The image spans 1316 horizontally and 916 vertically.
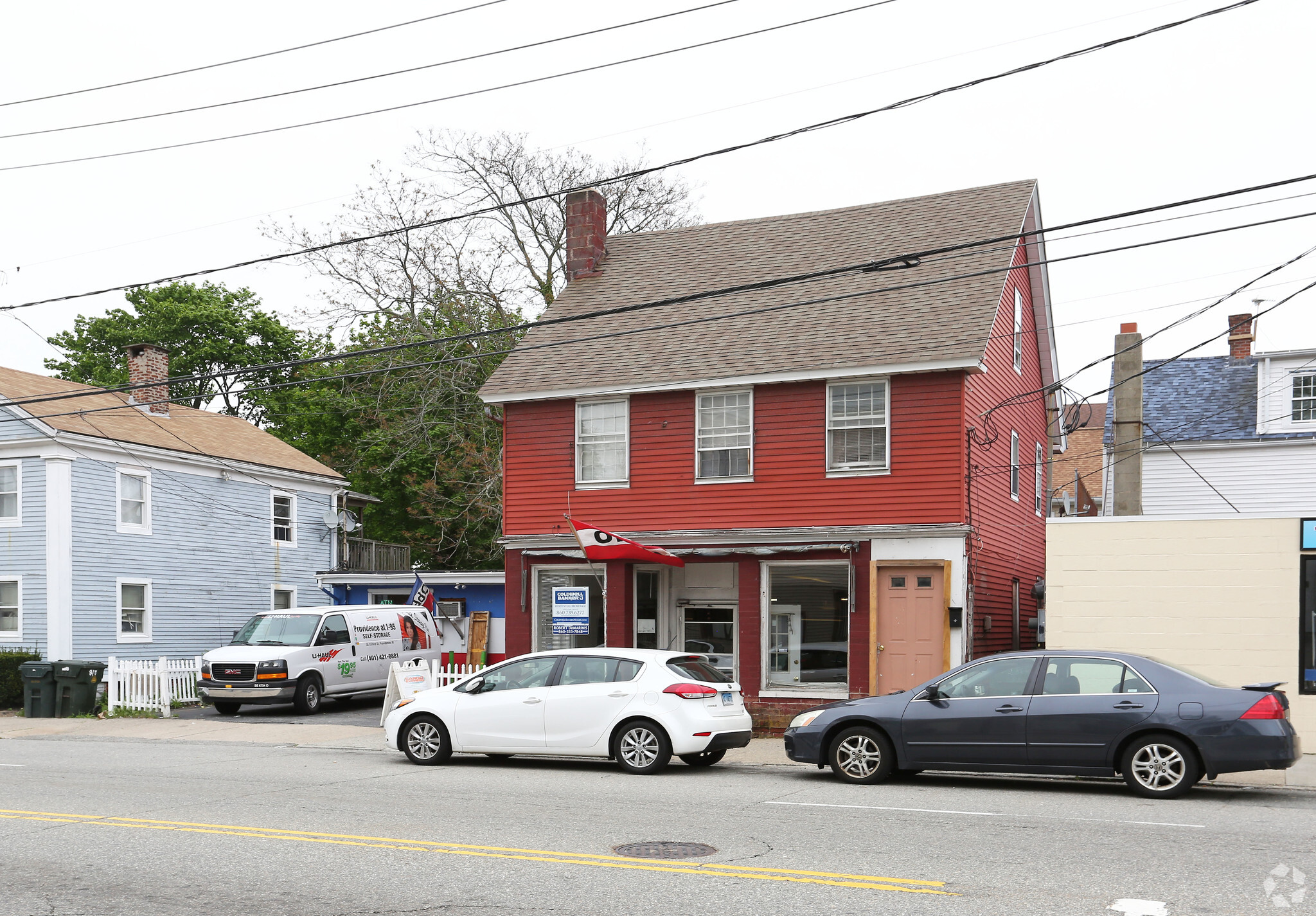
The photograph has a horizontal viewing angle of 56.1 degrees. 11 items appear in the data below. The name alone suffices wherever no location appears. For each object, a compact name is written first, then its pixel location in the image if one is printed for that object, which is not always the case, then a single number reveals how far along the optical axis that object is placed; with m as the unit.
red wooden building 18.45
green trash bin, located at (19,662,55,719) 22.59
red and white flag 18.56
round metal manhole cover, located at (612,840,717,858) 8.73
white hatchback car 13.88
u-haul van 22.25
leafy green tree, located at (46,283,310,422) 47.03
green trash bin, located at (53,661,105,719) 22.64
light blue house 26.53
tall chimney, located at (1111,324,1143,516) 19.12
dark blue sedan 11.51
